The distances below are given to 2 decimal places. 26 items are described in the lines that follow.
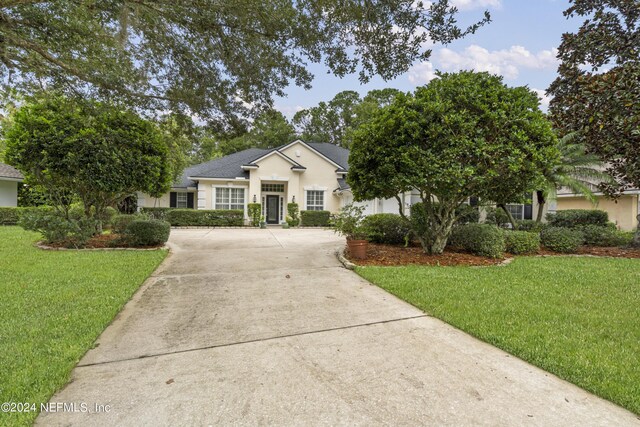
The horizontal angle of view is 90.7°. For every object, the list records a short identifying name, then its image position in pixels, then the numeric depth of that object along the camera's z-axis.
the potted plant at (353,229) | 7.84
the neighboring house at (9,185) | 18.22
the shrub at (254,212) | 18.86
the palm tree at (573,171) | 10.47
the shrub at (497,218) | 13.12
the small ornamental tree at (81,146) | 8.01
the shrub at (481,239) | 7.99
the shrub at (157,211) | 17.79
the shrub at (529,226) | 10.48
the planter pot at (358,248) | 7.81
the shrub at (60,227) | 8.52
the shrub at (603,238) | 10.62
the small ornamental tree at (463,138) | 6.61
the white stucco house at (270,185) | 19.61
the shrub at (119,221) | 11.48
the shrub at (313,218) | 19.88
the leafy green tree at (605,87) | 4.28
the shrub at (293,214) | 19.46
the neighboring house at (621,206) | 15.23
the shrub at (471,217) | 12.57
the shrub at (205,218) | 17.41
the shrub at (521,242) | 8.87
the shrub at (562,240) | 9.27
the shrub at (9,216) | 16.20
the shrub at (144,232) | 9.16
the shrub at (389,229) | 9.91
